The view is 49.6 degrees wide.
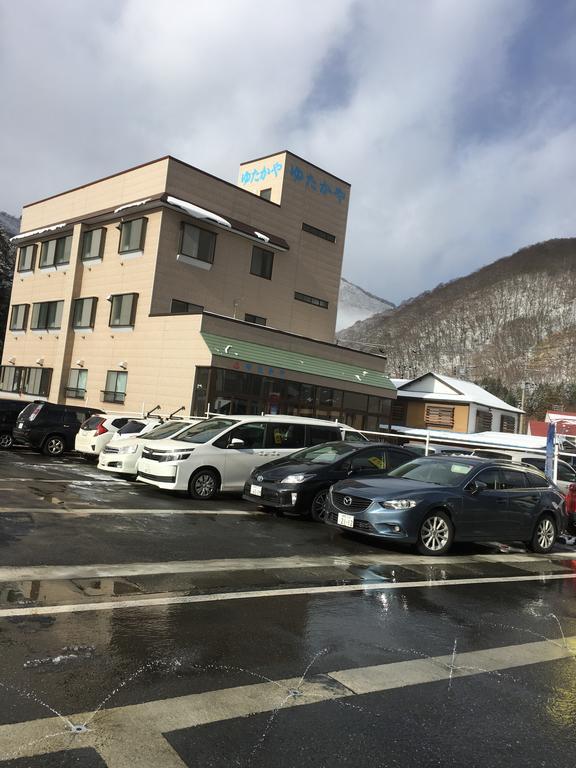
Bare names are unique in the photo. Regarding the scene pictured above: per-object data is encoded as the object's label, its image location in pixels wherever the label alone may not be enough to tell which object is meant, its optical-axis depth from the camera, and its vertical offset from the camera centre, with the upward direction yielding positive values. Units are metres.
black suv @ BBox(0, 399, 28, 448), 20.86 -0.63
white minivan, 12.94 -0.64
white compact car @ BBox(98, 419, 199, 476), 15.02 -0.95
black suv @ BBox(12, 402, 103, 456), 19.80 -0.75
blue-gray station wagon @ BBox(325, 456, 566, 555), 9.33 -0.96
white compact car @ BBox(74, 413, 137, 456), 18.64 -0.70
